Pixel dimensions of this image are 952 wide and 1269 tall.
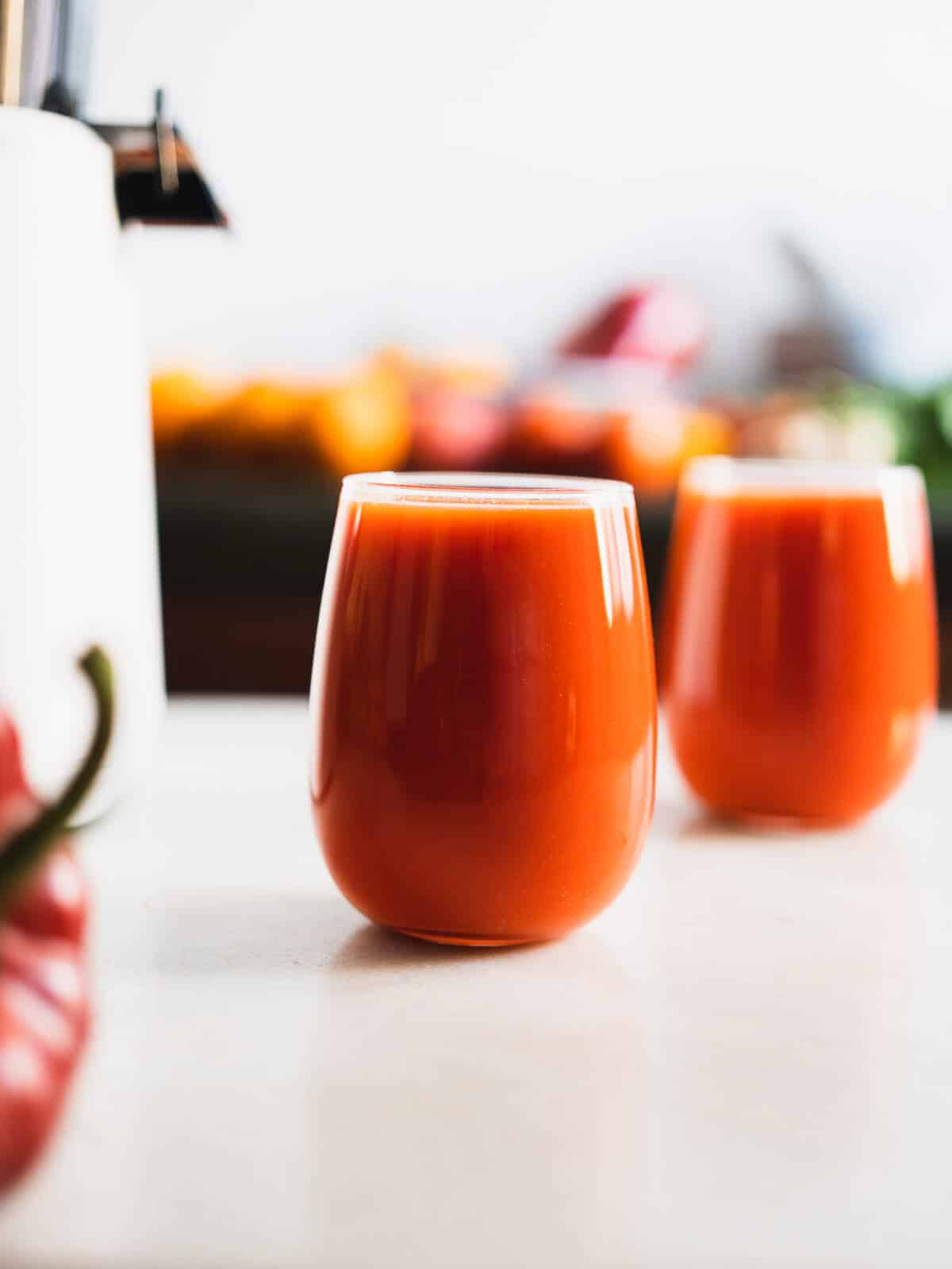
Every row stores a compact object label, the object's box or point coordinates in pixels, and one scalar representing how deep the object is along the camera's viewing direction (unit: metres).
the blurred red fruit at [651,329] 2.69
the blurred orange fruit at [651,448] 2.13
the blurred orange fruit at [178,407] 2.20
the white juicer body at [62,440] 0.57
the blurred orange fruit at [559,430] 2.19
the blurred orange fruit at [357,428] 2.12
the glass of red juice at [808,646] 0.64
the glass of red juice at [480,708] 0.47
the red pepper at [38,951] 0.28
